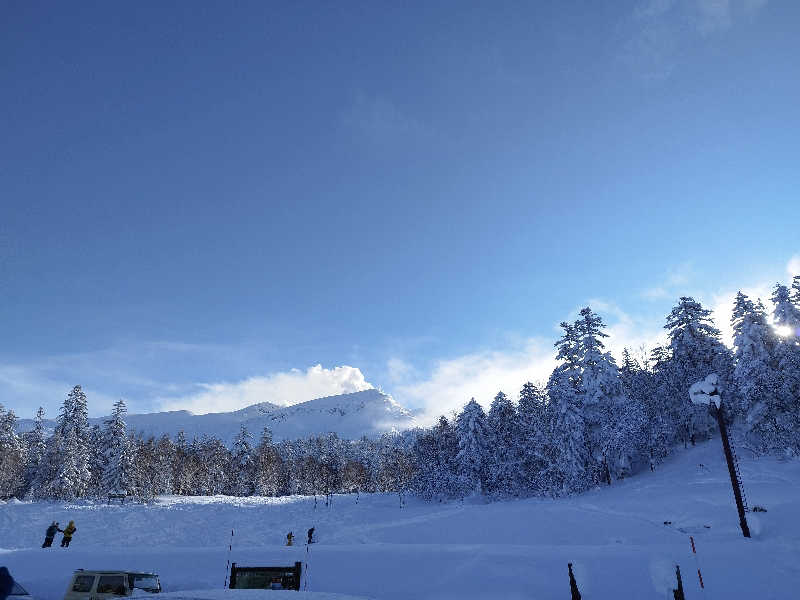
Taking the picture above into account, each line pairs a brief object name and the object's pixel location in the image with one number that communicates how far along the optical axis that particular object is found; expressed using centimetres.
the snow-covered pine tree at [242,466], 9788
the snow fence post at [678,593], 1117
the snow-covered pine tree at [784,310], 4100
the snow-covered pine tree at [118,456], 6769
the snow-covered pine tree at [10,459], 6581
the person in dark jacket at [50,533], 2177
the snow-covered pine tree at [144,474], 7250
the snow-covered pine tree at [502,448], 5075
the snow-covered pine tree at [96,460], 6888
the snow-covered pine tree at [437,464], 5703
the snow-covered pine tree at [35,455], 6688
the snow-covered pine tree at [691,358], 4453
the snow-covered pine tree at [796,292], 4247
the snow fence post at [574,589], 1224
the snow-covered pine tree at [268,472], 9856
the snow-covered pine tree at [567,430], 4188
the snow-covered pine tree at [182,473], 9465
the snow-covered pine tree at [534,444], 4575
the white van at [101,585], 1106
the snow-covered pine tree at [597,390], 4182
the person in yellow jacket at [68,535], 2162
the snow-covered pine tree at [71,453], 5866
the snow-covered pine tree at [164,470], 8741
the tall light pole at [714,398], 1920
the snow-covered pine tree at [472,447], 5500
